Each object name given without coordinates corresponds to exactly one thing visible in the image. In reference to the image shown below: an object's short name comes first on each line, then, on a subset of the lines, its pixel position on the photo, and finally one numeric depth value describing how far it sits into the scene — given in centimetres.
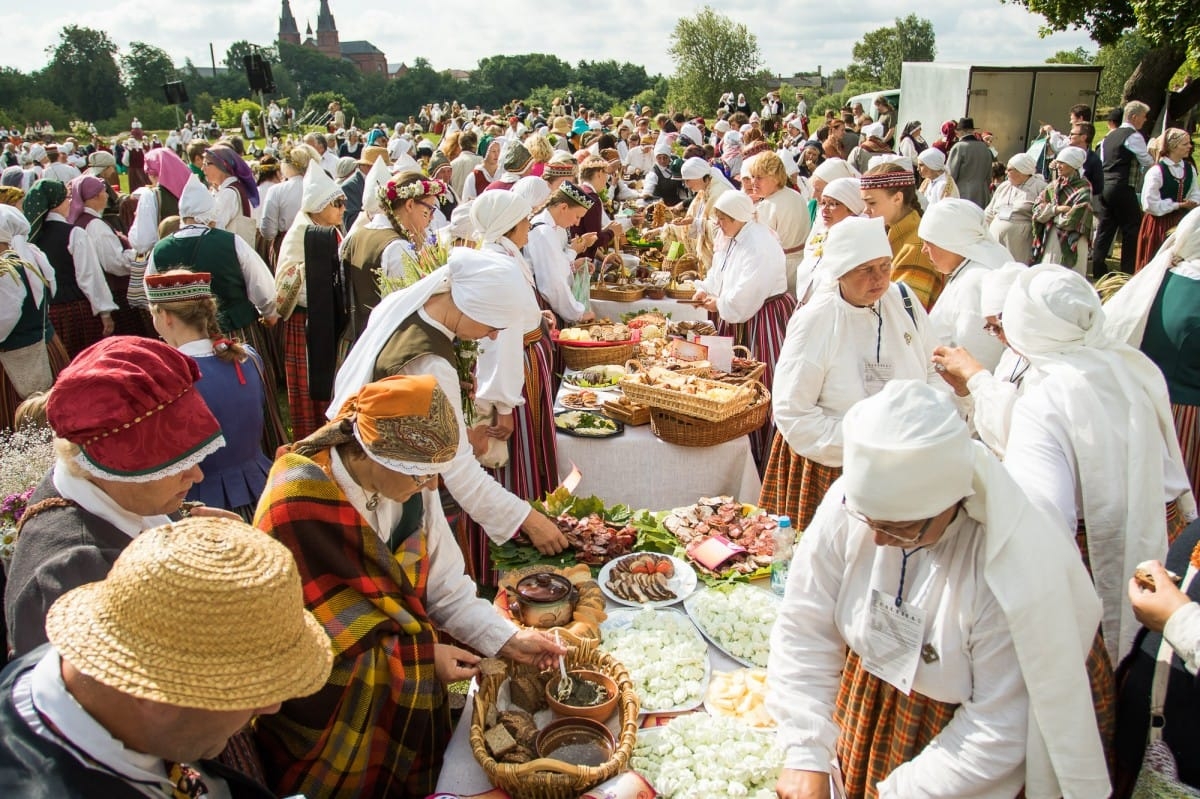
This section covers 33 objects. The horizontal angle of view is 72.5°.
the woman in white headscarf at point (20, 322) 480
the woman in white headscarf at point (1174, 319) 335
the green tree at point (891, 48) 6950
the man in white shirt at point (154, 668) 116
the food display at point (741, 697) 219
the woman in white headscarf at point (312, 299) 482
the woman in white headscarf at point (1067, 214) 854
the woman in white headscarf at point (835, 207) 496
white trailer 1358
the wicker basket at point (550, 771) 188
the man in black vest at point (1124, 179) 949
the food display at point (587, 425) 423
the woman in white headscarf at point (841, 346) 322
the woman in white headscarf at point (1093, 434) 233
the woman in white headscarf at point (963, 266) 382
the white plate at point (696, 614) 244
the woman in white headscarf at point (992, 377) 276
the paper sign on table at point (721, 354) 448
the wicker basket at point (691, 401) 383
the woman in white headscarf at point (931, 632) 162
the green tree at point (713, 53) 4588
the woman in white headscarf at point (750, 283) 518
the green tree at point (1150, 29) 1377
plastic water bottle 274
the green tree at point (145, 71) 5653
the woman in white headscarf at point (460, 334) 286
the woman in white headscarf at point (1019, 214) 912
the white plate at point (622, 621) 251
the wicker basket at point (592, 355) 520
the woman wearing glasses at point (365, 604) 199
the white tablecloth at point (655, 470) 411
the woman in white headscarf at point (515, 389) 381
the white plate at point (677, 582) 274
